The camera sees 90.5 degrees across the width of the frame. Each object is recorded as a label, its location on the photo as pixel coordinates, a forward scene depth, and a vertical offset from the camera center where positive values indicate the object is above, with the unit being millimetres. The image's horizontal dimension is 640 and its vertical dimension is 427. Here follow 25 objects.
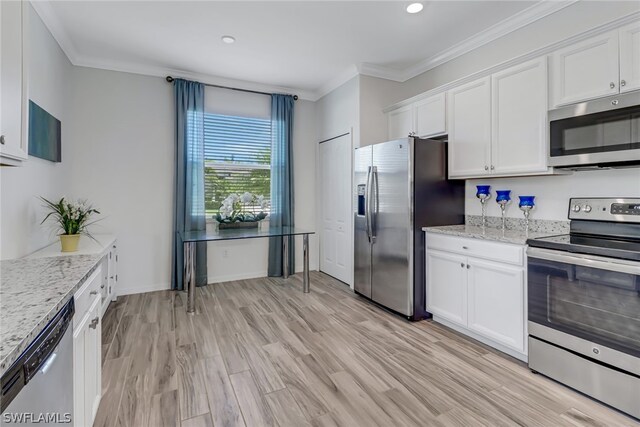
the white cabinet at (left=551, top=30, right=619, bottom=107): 2064 +1012
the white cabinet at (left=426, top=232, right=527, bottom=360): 2318 -596
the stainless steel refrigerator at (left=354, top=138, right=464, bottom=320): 3045 +57
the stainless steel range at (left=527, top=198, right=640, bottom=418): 1748 -529
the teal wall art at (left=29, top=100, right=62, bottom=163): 2494 +712
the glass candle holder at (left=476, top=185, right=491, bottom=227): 2992 +205
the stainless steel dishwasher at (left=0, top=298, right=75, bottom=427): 763 -472
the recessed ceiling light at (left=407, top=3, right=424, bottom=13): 2712 +1810
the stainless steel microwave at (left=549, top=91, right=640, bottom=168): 1949 +562
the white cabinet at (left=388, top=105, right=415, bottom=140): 3662 +1138
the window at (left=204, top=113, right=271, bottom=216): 4398 +843
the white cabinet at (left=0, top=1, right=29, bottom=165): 1334 +593
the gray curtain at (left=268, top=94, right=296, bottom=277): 4711 +607
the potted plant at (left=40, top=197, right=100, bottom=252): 2387 -82
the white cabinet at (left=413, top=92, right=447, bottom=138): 3229 +1067
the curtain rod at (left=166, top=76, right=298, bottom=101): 4079 +1805
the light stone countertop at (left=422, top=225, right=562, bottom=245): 2358 -137
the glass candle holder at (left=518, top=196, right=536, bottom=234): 2652 +97
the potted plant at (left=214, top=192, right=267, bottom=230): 4212 +52
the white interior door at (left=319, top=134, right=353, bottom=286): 4316 +107
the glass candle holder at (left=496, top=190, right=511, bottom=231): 2840 +166
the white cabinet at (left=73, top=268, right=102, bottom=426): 1347 -656
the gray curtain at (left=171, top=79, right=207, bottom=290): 4090 +578
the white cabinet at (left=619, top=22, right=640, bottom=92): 1957 +999
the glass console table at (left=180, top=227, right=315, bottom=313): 3297 -241
